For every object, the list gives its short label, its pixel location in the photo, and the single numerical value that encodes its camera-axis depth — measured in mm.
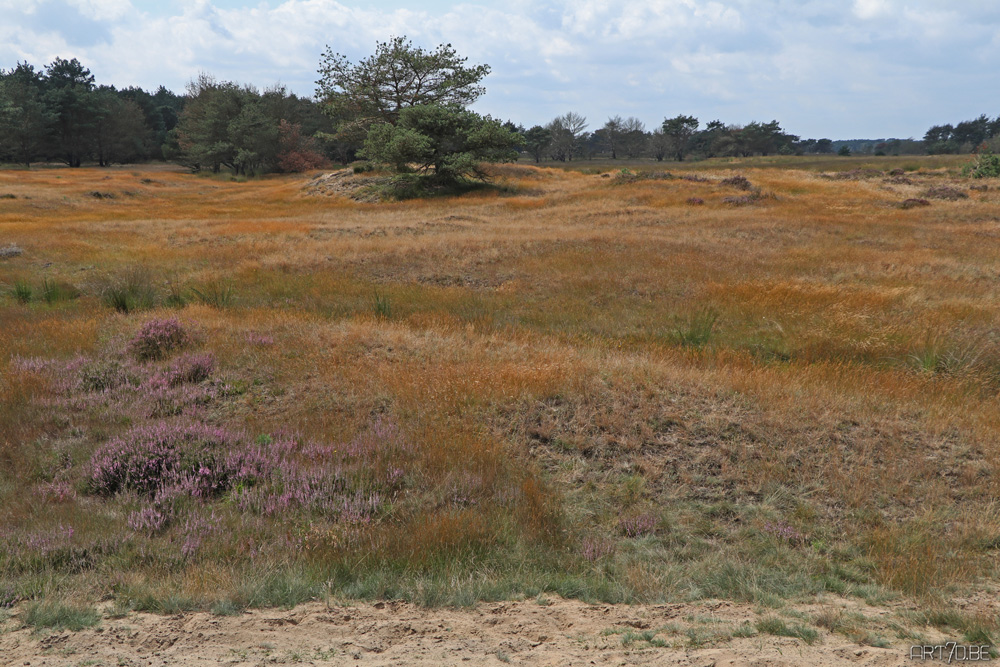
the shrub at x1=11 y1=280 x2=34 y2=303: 14133
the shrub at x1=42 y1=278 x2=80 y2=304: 14250
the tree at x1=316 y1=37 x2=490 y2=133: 48750
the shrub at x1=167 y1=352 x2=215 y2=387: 8795
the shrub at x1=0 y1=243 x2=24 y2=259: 18656
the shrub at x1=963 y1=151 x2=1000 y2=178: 44656
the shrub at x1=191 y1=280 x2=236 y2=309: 14000
